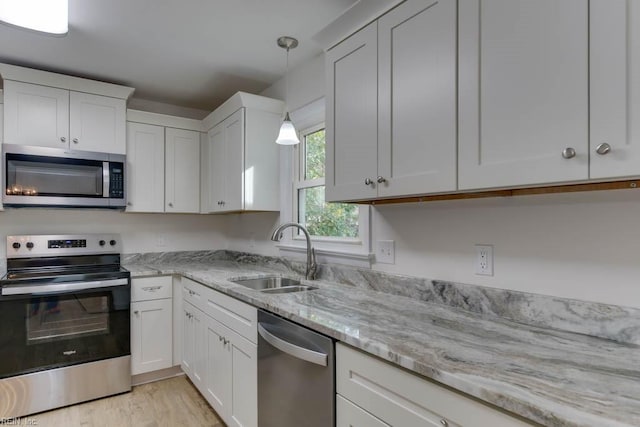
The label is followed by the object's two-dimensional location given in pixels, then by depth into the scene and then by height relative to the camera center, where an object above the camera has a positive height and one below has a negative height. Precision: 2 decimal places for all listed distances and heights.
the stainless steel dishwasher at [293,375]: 1.29 -0.65
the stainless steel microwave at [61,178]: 2.52 +0.25
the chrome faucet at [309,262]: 2.30 -0.31
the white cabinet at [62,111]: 2.55 +0.76
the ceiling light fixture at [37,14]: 1.65 +0.93
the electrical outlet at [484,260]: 1.43 -0.19
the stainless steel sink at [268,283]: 2.41 -0.47
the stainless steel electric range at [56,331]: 2.29 -0.80
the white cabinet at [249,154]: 2.73 +0.46
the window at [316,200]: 2.35 +0.09
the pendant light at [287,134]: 2.04 +0.44
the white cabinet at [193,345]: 2.48 -0.96
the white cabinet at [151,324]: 2.74 -0.86
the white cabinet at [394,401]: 0.85 -0.51
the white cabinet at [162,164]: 3.08 +0.43
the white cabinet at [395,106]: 1.28 +0.44
